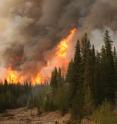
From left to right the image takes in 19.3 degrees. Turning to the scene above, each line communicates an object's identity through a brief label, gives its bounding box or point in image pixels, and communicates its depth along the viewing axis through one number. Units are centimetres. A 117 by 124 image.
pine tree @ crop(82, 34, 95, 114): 10188
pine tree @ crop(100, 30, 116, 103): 10425
